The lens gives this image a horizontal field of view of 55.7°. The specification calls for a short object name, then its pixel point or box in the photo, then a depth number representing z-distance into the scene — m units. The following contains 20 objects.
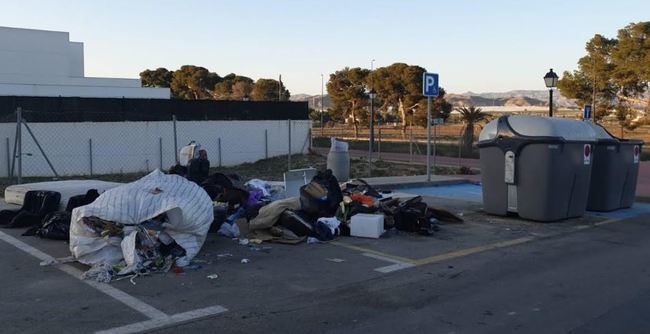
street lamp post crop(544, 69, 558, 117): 18.58
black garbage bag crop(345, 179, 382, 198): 10.16
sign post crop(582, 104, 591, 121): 25.12
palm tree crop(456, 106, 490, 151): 31.23
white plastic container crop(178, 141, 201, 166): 11.78
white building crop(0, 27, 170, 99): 40.25
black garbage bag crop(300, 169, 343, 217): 8.80
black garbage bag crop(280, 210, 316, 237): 8.50
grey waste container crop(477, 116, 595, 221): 10.15
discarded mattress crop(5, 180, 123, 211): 10.06
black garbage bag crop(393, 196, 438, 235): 9.06
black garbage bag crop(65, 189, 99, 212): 8.89
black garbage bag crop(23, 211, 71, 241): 8.04
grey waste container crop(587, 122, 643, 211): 11.88
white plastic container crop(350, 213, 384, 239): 8.66
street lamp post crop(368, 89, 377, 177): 19.64
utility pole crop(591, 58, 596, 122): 40.72
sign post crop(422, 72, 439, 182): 14.91
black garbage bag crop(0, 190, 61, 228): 9.11
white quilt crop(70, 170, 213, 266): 6.67
